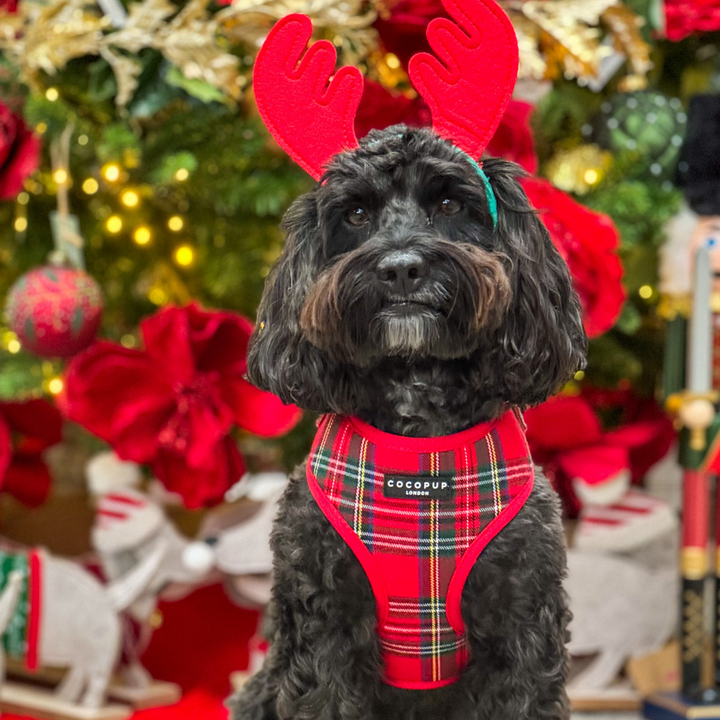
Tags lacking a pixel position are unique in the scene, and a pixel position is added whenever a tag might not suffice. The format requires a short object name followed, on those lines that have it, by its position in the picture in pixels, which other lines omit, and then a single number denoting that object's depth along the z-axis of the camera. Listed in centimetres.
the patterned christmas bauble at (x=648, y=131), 166
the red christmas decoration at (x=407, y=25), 138
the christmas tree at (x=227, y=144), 144
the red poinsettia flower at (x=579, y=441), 166
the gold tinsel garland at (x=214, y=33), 144
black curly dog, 97
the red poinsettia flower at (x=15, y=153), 161
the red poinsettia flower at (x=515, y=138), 140
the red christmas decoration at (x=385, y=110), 138
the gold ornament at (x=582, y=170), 166
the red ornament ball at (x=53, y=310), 153
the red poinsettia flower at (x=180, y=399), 154
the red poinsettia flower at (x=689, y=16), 165
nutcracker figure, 161
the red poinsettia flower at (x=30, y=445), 170
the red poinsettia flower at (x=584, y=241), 137
